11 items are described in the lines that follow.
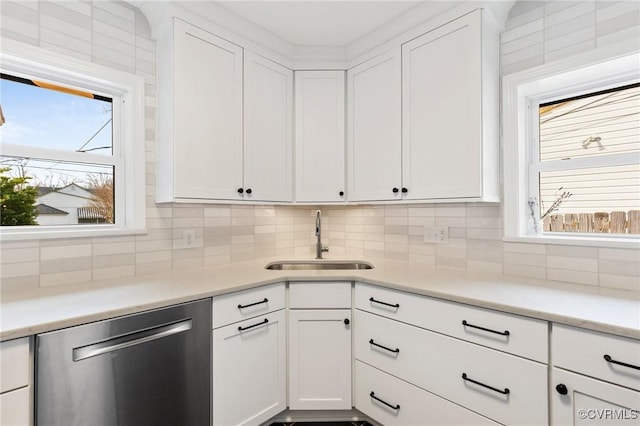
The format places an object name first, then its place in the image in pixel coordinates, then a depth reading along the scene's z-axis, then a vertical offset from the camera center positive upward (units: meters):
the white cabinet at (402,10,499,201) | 1.67 +0.58
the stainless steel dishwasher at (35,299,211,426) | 1.07 -0.59
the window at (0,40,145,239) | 1.51 +0.37
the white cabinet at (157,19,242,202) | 1.74 +0.58
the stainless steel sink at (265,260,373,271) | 2.36 -0.37
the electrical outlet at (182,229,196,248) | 2.01 -0.14
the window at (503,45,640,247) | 1.56 +0.35
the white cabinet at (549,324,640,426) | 0.99 -0.54
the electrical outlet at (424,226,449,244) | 2.09 -0.13
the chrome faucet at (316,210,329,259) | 2.49 -0.17
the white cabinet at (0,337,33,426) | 0.97 -0.52
